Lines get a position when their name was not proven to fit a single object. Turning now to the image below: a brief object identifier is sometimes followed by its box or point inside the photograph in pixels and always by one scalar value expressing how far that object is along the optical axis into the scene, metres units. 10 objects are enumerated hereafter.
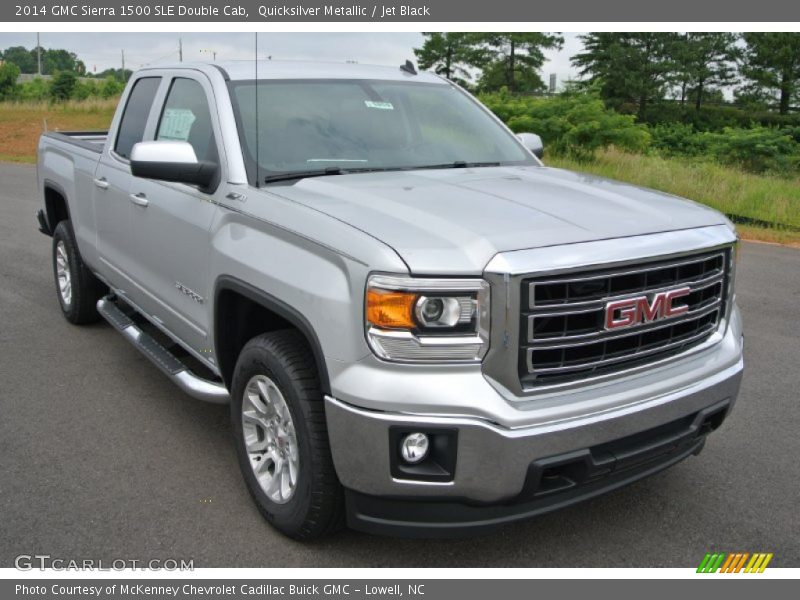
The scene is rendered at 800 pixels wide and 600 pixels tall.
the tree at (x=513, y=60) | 46.38
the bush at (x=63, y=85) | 40.28
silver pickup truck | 2.81
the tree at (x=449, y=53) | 45.28
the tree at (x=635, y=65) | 53.47
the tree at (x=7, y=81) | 42.88
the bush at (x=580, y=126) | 18.88
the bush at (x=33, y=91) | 41.12
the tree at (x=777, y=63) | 49.28
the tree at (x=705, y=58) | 52.81
